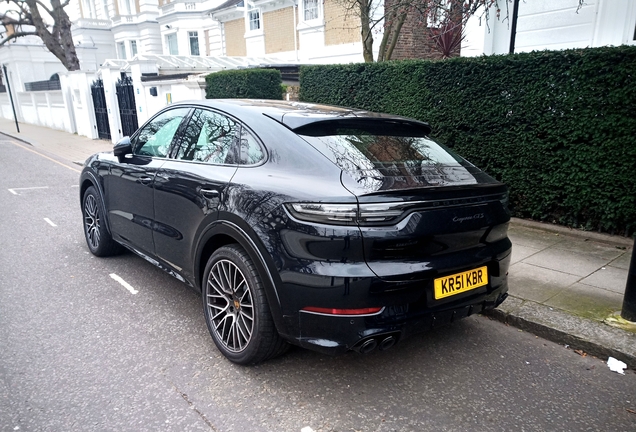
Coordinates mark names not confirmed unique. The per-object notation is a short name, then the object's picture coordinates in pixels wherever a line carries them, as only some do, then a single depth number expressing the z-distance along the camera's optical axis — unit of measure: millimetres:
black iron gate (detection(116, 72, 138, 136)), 15969
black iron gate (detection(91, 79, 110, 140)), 18141
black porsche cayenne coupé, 2510
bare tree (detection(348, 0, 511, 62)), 8219
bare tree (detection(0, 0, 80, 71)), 23078
